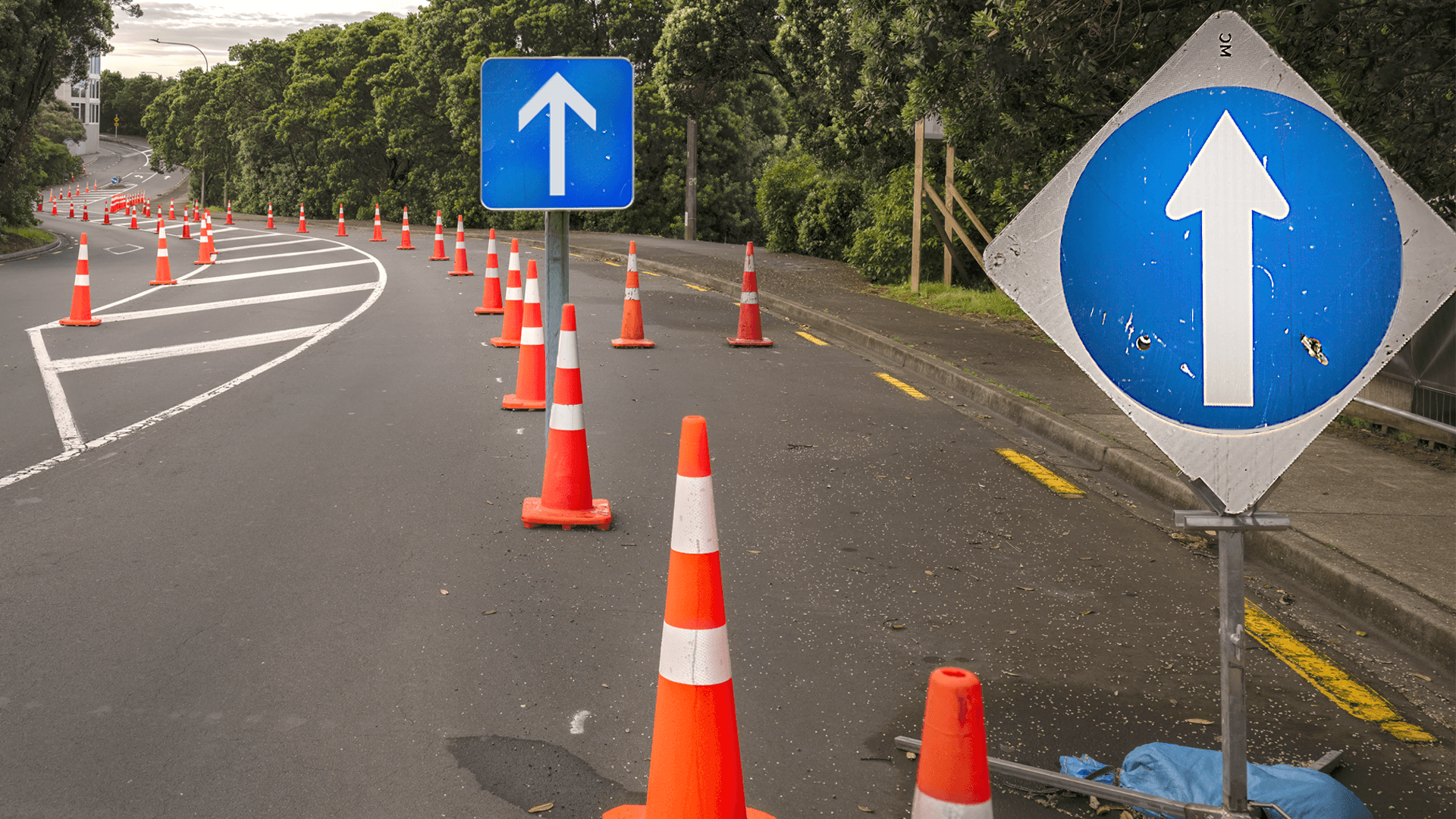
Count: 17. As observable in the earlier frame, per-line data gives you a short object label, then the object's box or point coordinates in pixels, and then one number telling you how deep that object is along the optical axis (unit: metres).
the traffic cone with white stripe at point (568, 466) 6.29
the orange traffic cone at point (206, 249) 24.27
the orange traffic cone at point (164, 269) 19.50
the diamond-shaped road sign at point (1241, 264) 2.93
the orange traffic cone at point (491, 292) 15.73
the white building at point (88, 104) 153.50
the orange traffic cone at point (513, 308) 12.73
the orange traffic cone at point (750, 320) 13.02
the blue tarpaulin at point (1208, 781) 3.30
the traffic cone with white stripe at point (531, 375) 9.20
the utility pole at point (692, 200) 34.25
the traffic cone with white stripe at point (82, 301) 14.16
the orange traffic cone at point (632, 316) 13.03
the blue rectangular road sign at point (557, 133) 6.48
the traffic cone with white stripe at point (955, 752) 2.51
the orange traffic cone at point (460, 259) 21.48
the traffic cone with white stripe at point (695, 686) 3.14
